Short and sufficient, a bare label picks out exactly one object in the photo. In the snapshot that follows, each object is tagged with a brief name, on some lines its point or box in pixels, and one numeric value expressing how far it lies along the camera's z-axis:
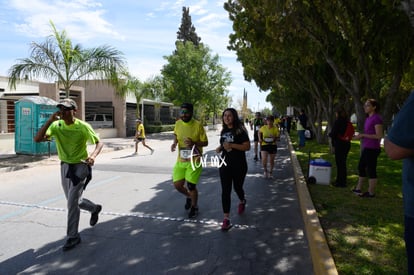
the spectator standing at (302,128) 16.30
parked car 25.77
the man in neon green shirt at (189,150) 5.12
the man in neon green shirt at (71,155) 4.11
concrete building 18.50
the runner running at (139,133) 14.84
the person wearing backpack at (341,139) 7.38
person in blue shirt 1.98
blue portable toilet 13.15
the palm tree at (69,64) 13.48
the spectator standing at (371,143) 6.07
